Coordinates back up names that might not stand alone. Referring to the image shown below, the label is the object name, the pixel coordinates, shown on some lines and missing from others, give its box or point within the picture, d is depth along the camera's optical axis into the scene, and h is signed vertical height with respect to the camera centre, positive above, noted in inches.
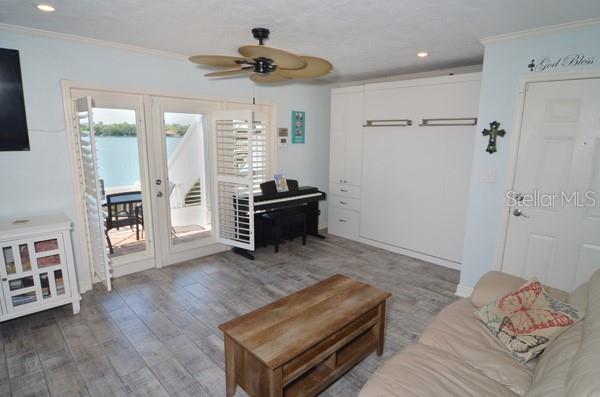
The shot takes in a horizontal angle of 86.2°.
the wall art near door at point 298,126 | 195.6 +12.3
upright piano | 167.5 -30.2
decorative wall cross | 113.4 +5.5
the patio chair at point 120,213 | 139.6 -30.6
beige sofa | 47.8 -41.9
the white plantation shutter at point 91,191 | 110.8 -16.9
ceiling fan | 79.3 +22.7
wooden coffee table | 64.7 -40.8
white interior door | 99.8 -11.4
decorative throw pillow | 65.0 -36.3
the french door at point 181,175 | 145.1 -14.6
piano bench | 170.7 -39.4
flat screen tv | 105.6 +12.8
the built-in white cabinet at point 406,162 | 147.5 -7.7
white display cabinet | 98.6 -39.0
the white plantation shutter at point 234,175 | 151.7 -14.6
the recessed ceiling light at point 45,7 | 87.3 +37.3
